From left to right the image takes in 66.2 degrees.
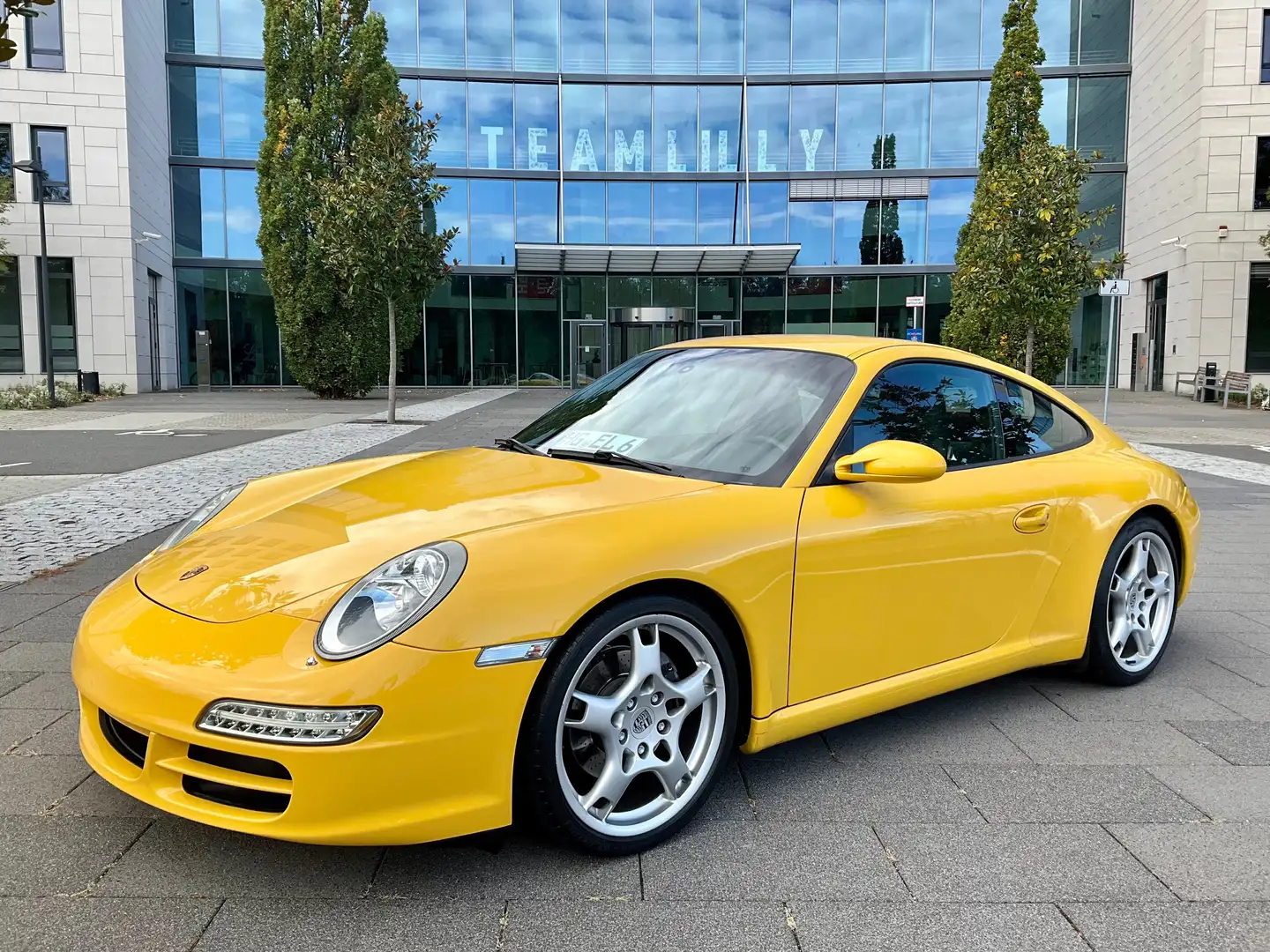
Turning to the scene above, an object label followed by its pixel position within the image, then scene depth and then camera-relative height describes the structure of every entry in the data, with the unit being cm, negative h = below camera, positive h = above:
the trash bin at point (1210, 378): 2638 -7
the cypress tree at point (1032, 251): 1627 +207
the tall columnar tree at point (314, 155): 2425 +536
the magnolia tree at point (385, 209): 1727 +286
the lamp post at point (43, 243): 2123 +279
